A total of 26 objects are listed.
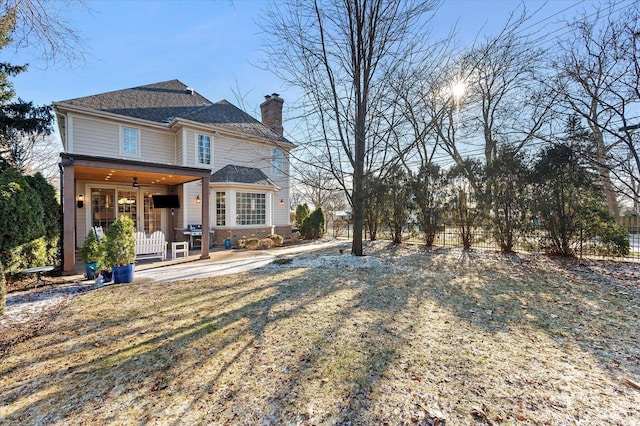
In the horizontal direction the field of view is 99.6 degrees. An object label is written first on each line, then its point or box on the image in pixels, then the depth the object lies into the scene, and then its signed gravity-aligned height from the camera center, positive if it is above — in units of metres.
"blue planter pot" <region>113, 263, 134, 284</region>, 6.10 -1.23
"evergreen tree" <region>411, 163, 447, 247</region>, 10.45 +0.69
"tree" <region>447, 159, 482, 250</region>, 9.65 +0.61
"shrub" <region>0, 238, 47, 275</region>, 5.65 -0.78
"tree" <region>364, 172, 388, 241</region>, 11.52 +0.19
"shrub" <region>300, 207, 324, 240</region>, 15.95 -0.57
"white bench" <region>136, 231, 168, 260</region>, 8.19 -0.85
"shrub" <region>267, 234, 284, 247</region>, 12.84 -1.09
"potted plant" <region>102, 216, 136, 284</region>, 5.95 -0.69
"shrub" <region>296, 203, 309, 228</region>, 17.06 +0.22
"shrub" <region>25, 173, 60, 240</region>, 6.83 +0.43
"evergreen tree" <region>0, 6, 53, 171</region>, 10.84 +4.72
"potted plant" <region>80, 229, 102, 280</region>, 6.41 -0.82
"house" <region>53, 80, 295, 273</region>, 10.56 +2.60
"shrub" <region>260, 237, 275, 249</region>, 12.27 -1.18
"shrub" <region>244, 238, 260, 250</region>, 12.02 -1.19
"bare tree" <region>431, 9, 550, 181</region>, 9.57 +4.96
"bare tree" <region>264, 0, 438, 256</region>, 7.95 +4.87
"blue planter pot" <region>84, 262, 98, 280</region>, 6.52 -1.21
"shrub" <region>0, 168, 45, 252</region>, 5.55 +0.20
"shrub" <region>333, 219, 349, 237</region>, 17.84 -0.67
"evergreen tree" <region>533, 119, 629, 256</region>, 7.80 +0.35
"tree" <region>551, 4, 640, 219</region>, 6.96 +3.67
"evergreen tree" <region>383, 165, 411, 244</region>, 11.27 +0.53
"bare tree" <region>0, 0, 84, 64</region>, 4.68 +3.49
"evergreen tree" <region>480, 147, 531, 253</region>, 8.70 +0.54
